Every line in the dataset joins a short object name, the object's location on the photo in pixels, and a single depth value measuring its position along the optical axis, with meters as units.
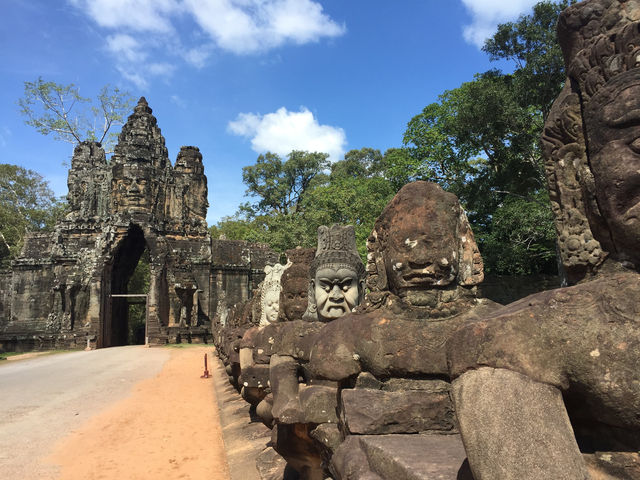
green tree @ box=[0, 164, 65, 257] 38.69
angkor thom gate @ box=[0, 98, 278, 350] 24.06
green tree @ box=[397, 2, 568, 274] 14.34
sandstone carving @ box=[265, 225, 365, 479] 3.09
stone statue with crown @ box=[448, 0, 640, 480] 1.40
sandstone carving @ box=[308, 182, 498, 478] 2.44
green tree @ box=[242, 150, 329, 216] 40.06
